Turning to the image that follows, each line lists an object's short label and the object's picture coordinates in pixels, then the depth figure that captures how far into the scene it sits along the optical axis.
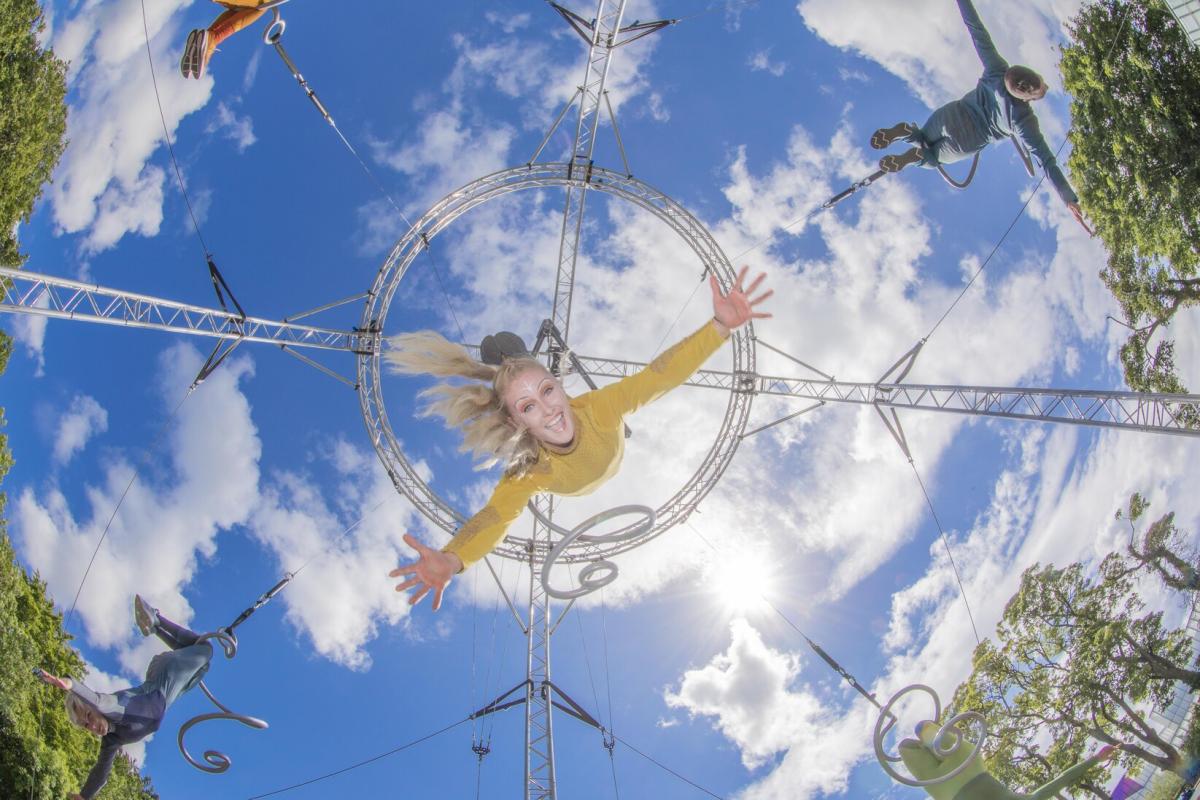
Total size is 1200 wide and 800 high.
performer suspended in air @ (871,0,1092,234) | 7.39
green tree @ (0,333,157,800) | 10.14
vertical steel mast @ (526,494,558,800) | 10.90
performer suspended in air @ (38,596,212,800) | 6.78
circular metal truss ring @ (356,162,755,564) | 12.27
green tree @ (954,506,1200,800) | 9.34
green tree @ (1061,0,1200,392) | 11.96
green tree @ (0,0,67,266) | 12.37
